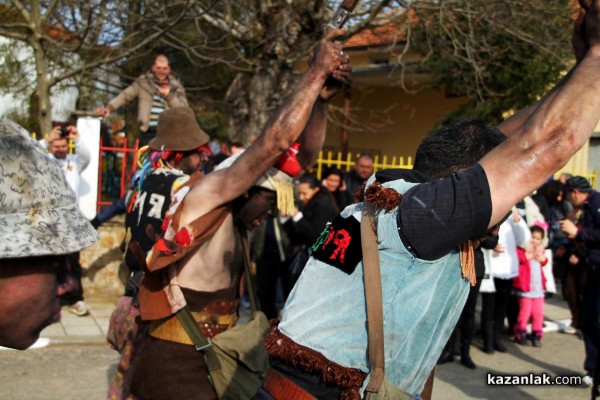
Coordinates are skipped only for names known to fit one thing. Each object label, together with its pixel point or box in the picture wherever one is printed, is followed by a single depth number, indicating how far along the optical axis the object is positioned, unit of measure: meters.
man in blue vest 1.84
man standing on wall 8.48
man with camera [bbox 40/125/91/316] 7.65
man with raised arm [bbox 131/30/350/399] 3.19
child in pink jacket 7.83
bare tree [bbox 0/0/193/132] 7.88
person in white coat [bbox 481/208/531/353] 7.39
